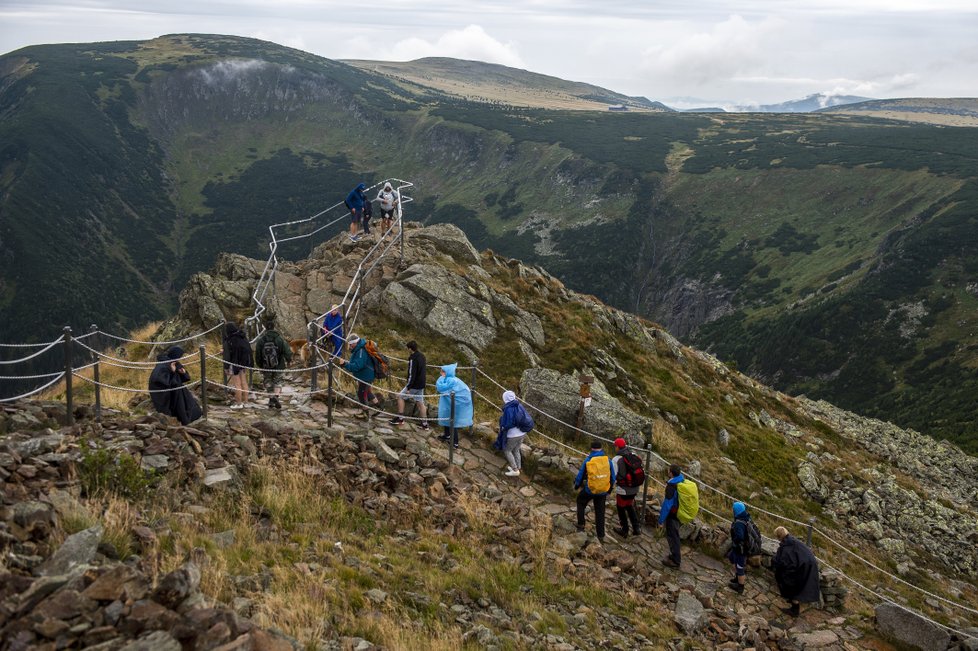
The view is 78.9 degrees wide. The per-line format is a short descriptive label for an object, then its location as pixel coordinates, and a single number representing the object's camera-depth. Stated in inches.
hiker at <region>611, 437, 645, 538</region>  479.2
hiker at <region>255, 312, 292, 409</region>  552.1
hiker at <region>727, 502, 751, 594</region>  460.1
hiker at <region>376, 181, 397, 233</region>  992.9
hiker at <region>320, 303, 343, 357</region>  651.5
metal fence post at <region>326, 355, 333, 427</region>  469.7
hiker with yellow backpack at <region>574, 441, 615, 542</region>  452.8
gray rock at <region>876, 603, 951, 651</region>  429.7
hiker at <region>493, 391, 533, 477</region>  508.4
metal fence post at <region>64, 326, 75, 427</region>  366.9
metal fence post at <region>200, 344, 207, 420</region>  433.1
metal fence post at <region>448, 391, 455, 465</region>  484.5
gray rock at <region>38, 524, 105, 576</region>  224.4
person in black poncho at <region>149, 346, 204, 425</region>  428.8
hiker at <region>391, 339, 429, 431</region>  536.1
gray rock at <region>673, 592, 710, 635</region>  369.4
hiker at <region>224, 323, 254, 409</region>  522.6
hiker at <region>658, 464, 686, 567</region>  464.1
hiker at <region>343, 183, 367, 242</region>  1005.9
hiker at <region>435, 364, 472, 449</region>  519.8
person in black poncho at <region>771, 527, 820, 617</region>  445.7
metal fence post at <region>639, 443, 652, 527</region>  499.8
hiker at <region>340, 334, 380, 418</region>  549.0
